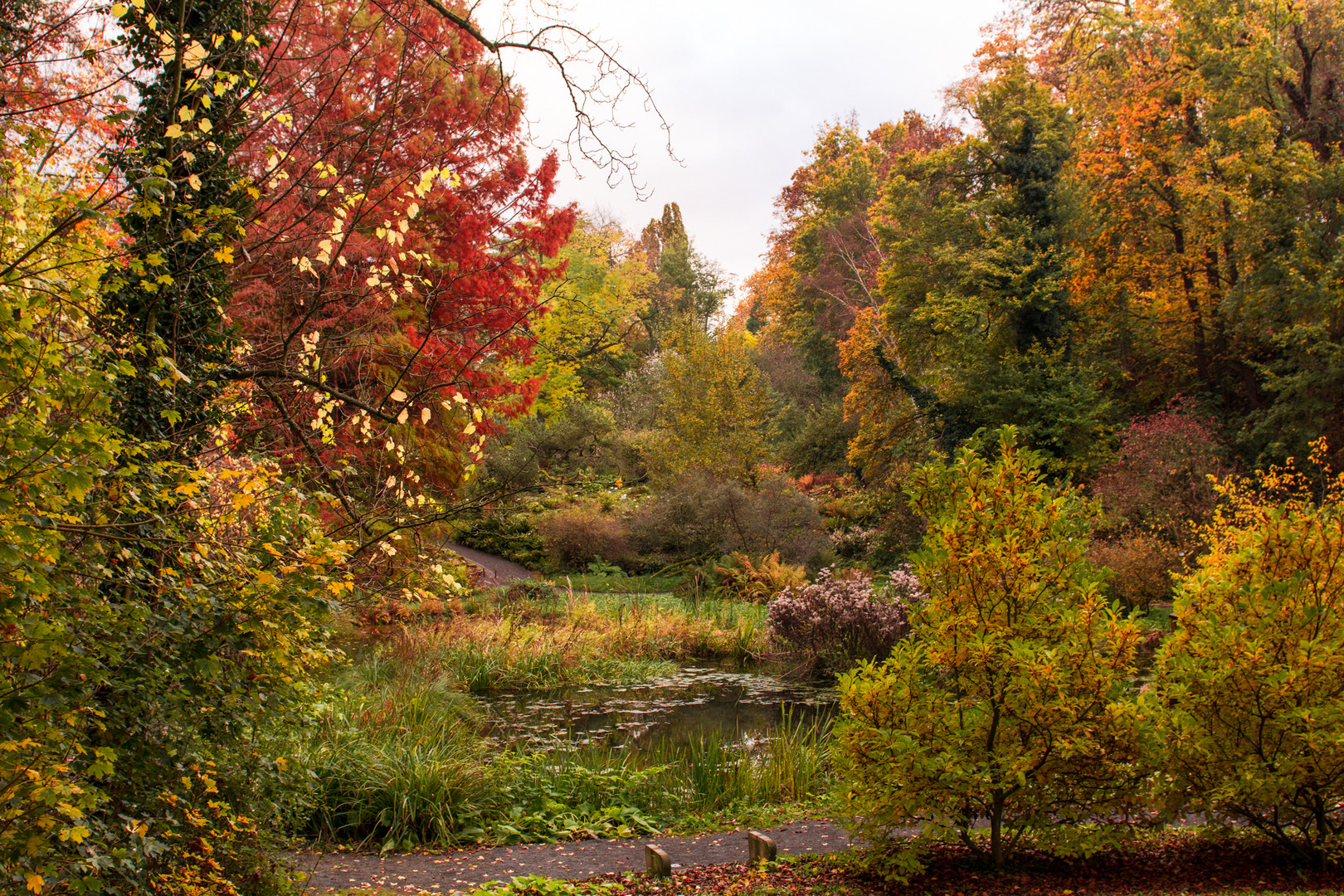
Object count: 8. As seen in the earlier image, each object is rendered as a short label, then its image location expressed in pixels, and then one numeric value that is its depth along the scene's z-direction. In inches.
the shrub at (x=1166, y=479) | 521.7
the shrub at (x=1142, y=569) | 471.8
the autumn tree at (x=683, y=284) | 1526.8
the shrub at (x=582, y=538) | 755.4
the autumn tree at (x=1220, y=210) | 586.9
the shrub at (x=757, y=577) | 621.6
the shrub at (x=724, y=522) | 713.0
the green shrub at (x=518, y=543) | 776.9
